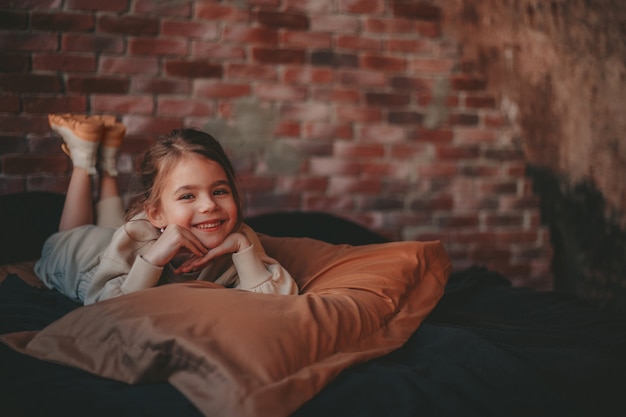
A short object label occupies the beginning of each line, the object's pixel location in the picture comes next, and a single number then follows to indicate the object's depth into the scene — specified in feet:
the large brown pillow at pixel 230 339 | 2.68
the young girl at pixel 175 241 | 4.25
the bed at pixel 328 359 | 2.72
